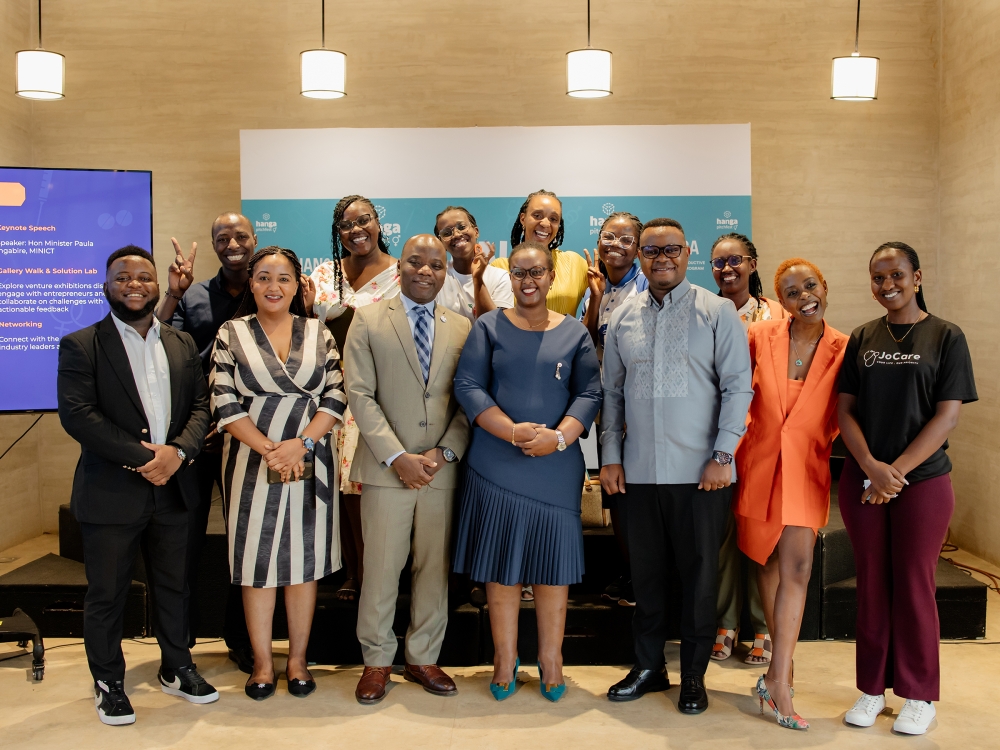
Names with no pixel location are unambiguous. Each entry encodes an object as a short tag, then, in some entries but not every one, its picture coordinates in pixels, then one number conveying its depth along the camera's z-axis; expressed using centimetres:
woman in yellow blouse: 412
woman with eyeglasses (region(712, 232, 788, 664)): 400
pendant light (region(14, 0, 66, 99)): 555
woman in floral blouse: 398
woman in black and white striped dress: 353
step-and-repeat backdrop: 597
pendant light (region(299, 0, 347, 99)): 563
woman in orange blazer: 338
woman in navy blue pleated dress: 346
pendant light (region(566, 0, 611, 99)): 564
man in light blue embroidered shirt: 340
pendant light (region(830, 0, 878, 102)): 571
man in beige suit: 355
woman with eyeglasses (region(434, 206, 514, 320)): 399
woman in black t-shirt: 317
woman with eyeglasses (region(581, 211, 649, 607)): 400
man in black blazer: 333
